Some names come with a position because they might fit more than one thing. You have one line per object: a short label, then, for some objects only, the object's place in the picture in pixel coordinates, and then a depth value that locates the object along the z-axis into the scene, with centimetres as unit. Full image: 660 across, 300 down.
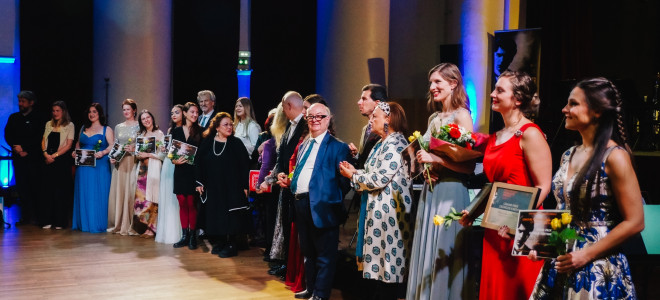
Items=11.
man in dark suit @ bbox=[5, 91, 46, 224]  815
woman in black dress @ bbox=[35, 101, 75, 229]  794
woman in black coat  631
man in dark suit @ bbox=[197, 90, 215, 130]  730
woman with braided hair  212
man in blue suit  440
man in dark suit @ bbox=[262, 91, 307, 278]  522
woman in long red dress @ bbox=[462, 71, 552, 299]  279
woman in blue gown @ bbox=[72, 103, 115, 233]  777
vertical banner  774
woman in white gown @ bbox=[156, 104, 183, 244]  706
